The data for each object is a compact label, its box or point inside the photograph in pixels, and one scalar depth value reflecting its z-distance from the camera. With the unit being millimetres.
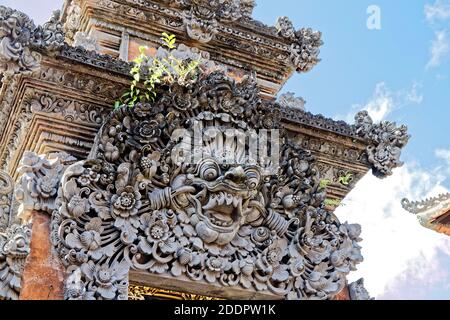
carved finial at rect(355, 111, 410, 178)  7605
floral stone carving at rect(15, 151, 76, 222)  5547
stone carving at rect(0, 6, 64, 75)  6027
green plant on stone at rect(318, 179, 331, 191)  6805
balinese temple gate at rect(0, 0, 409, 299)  5496
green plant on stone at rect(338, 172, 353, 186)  7543
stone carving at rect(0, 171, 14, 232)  5824
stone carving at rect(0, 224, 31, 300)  5102
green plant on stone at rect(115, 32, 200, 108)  6480
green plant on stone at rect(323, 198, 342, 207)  7258
